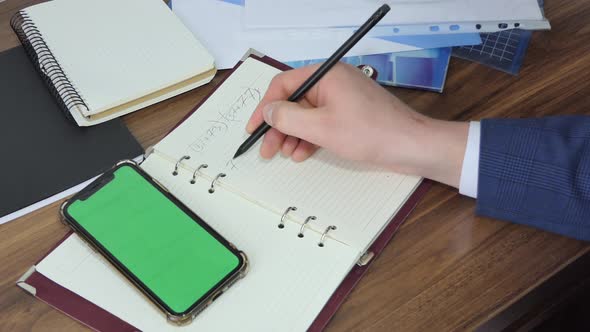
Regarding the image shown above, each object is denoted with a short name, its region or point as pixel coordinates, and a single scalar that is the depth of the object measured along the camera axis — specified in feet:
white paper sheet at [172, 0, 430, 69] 3.21
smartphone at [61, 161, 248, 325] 2.24
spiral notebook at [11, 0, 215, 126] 2.91
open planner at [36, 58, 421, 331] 2.26
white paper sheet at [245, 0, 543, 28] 3.27
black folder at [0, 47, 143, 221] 2.67
